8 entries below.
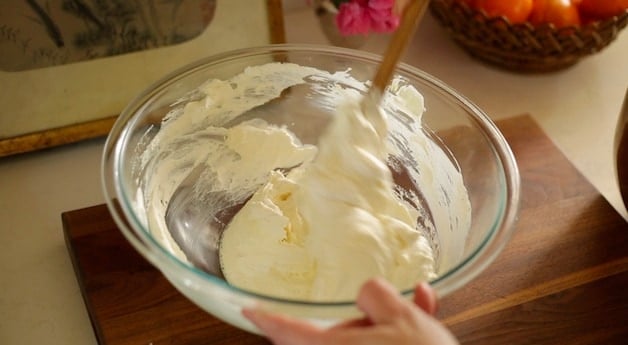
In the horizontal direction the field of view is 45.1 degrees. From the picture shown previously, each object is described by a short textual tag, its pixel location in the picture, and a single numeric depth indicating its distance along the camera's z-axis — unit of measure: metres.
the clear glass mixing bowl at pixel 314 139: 0.62
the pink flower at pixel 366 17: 1.01
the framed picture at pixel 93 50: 0.92
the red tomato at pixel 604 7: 1.07
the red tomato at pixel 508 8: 1.07
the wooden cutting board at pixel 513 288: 0.77
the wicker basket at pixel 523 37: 1.06
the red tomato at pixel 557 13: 1.07
